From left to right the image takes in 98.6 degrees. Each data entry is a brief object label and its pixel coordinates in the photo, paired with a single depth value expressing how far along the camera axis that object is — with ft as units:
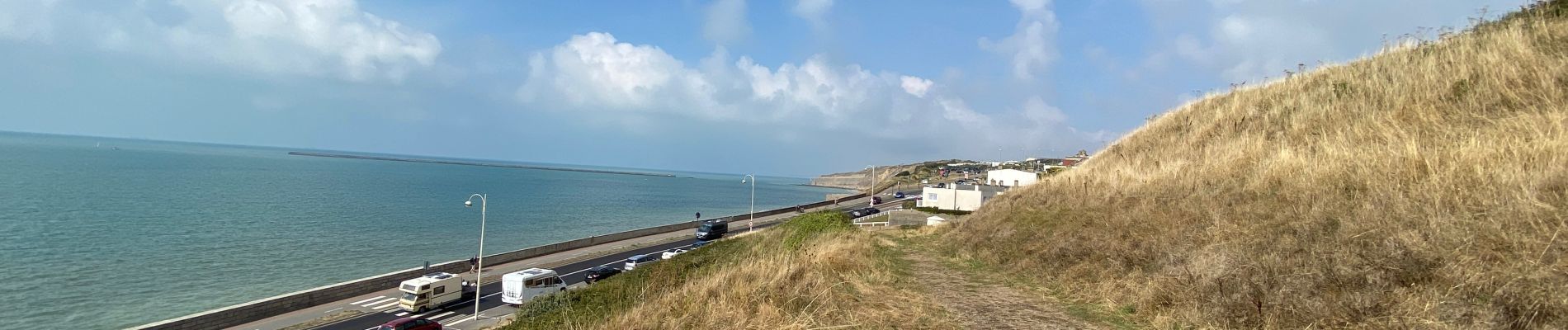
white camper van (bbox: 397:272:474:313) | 84.43
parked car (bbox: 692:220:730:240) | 162.91
